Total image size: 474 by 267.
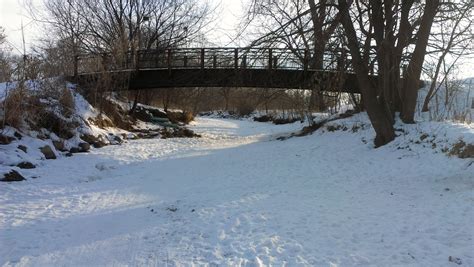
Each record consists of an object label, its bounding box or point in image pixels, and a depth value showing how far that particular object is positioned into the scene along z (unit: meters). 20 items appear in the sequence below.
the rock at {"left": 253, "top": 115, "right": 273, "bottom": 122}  43.18
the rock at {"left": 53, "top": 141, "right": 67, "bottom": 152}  14.51
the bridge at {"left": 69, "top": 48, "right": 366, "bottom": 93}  21.03
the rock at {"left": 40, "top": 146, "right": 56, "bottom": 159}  13.30
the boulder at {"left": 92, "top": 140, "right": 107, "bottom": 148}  16.53
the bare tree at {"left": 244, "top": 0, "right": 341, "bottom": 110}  12.23
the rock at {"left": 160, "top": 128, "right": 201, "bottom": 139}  22.99
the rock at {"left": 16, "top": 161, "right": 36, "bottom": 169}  11.52
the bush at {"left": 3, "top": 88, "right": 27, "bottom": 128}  13.30
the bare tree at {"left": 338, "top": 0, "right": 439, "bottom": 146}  13.86
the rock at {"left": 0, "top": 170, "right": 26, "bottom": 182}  10.31
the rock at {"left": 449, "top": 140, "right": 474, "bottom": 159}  10.48
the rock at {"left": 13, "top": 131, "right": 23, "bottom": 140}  13.12
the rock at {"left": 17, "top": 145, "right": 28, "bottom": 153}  12.48
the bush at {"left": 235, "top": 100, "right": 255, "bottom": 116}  51.29
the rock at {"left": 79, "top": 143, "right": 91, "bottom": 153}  15.22
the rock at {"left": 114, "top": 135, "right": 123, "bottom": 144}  18.44
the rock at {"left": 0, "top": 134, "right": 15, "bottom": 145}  12.34
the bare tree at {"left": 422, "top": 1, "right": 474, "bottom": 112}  12.48
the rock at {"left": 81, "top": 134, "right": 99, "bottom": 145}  16.45
